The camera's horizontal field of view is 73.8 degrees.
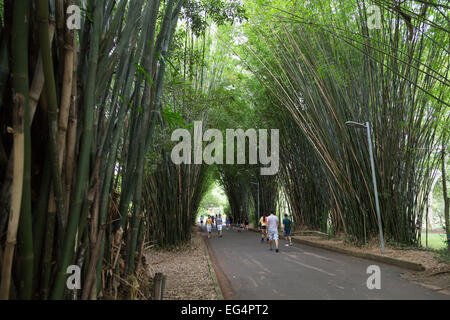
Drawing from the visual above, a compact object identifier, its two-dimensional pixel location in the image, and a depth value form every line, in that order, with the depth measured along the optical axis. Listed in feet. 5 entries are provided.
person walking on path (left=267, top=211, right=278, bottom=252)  24.43
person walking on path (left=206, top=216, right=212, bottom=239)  39.96
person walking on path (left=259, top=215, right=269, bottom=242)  33.12
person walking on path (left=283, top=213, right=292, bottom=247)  29.22
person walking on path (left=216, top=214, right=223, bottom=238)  40.96
